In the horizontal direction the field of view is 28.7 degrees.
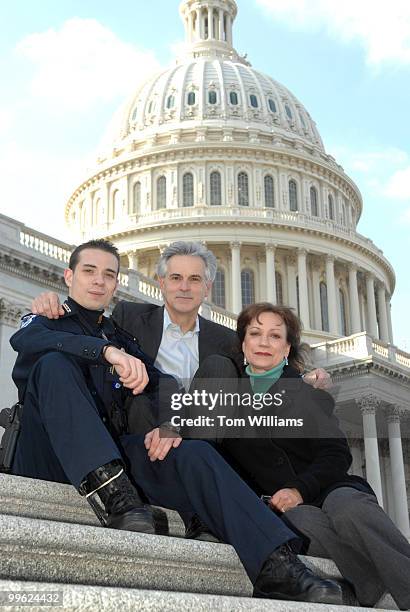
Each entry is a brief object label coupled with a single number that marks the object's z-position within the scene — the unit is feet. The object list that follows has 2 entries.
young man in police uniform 10.61
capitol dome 157.07
